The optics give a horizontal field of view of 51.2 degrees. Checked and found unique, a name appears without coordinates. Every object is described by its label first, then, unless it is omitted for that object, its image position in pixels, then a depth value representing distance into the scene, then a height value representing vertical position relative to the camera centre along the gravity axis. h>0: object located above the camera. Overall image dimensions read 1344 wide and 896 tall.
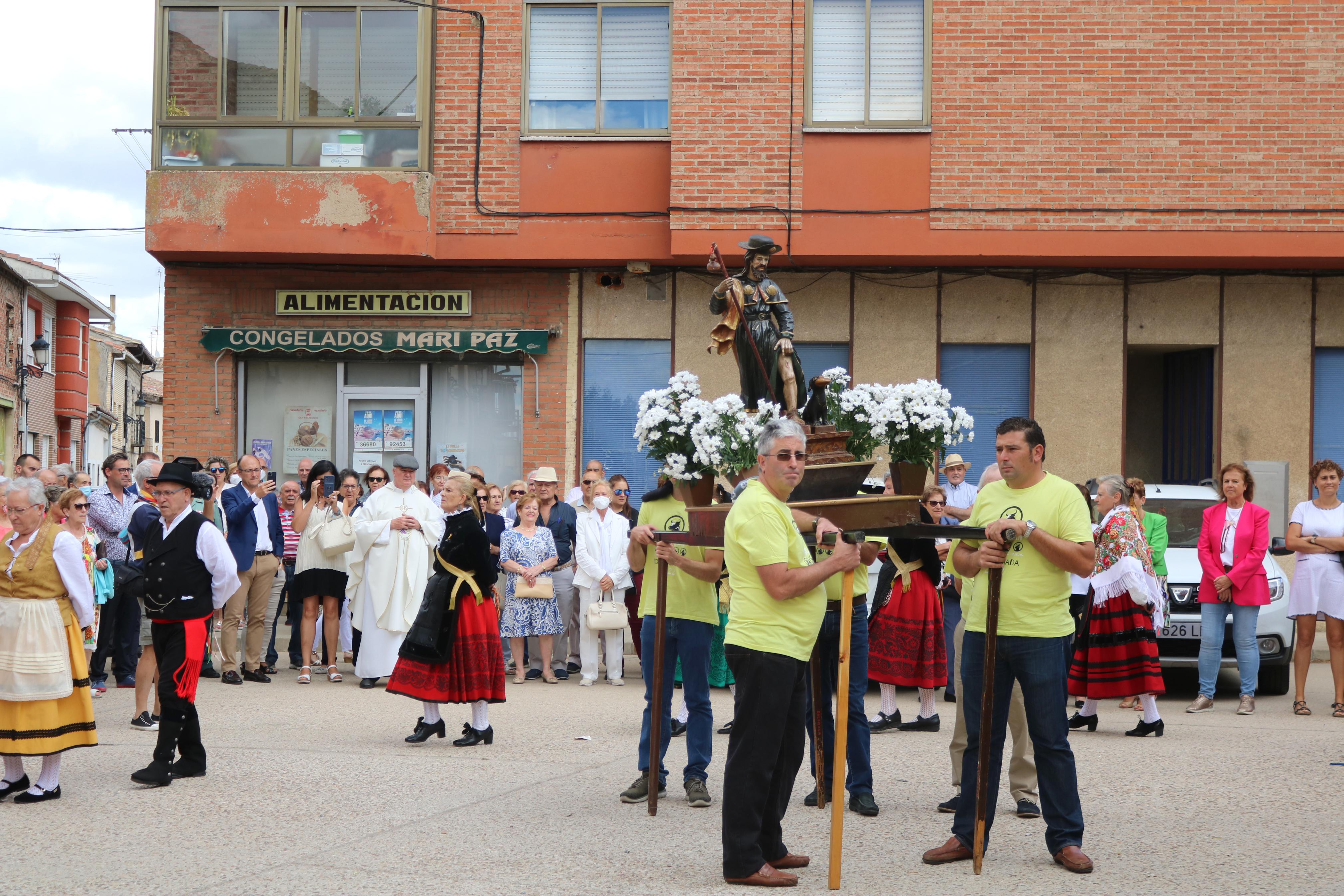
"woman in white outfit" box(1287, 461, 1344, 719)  11.89 -1.18
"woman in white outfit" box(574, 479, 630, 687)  13.73 -1.38
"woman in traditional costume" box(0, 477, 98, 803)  7.80 -1.31
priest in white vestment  13.26 -1.36
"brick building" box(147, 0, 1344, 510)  16.77 +2.66
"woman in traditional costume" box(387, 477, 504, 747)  9.66 -1.47
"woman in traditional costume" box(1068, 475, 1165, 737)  10.26 -1.39
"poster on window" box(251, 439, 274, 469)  18.20 -0.38
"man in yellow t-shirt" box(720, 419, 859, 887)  6.05 -0.88
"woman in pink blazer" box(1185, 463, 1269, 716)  11.88 -1.28
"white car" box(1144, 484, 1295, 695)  12.62 -1.75
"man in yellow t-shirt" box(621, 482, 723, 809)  7.82 -1.21
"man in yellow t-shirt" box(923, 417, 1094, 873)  6.41 -0.82
